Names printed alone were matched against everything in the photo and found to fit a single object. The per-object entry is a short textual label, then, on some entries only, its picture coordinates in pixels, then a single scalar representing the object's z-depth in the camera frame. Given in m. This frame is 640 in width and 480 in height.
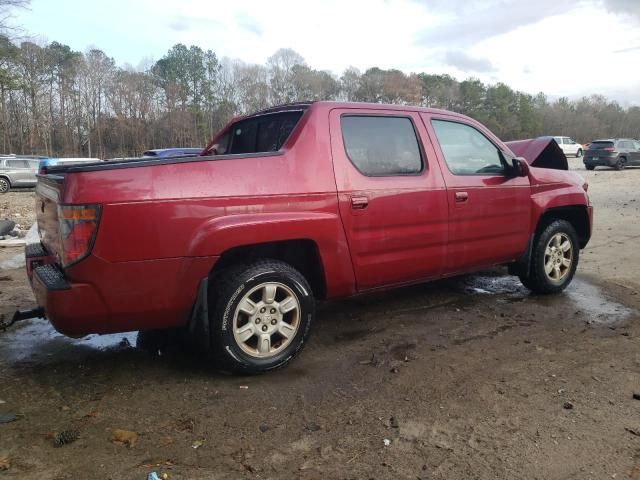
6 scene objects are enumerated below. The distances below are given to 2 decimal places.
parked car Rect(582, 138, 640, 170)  25.84
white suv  41.03
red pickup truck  2.87
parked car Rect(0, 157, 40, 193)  22.30
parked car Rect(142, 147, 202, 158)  14.95
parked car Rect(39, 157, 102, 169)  18.74
